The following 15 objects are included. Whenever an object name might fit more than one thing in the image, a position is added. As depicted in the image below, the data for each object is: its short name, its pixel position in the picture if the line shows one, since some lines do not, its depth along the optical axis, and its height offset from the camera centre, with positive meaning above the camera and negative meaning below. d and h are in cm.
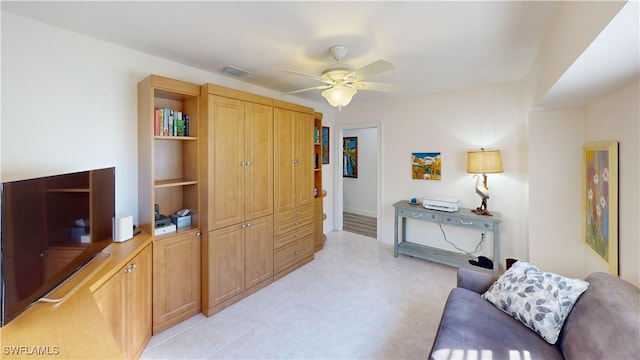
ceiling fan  204 +79
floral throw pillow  144 -74
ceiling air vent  271 +115
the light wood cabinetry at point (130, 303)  149 -81
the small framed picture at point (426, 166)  372 +15
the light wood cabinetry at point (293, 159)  297 +22
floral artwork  162 -18
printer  330 -36
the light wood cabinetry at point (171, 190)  208 -12
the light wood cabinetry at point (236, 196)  233 -19
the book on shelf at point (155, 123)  214 +44
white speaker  192 -38
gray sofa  110 -86
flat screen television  106 -28
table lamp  303 +13
